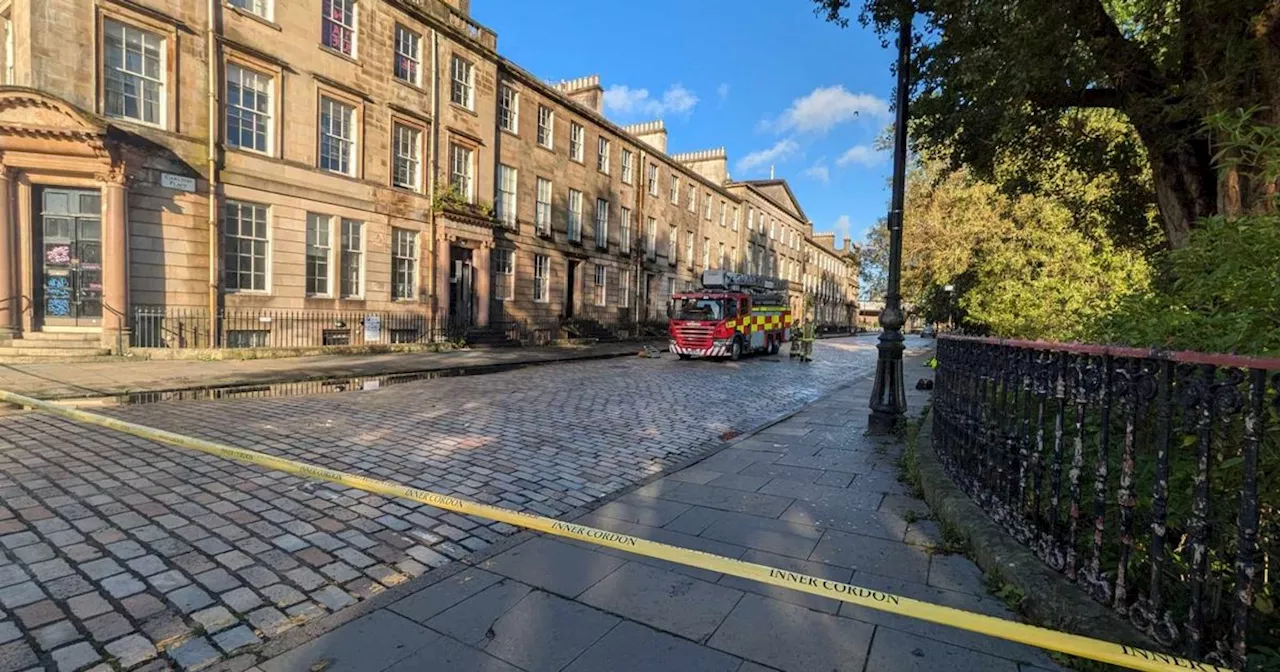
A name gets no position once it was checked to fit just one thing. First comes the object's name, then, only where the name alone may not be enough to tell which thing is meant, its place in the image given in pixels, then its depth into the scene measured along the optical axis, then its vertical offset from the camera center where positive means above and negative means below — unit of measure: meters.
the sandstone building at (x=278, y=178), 12.37 +3.32
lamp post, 7.04 +0.04
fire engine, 19.48 -0.11
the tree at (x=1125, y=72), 4.83 +2.51
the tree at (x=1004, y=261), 9.73 +1.55
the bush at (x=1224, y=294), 2.23 +0.16
